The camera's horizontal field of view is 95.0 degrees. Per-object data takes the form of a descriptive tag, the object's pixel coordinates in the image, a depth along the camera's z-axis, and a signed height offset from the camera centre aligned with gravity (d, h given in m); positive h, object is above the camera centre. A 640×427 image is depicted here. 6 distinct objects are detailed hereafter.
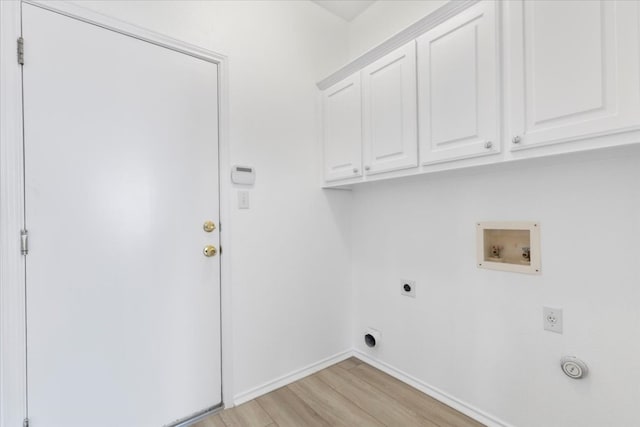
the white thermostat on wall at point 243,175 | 1.79 +0.25
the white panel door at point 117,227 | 1.27 -0.06
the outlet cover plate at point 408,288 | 1.96 -0.51
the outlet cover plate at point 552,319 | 1.35 -0.50
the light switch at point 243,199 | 1.82 +0.10
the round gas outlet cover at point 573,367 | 1.27 -0.68
